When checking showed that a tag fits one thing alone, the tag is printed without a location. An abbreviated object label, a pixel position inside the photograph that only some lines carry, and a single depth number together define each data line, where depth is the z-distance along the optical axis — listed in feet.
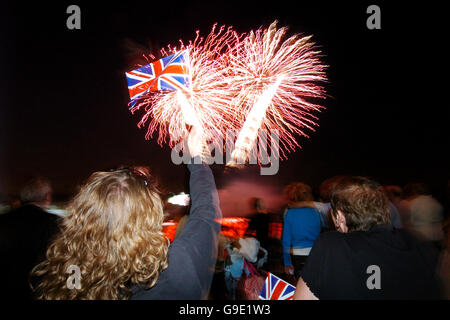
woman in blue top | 13.89
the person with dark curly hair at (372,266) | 5.47
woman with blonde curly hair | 4.22
